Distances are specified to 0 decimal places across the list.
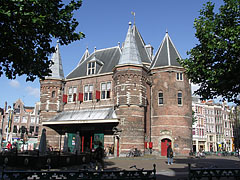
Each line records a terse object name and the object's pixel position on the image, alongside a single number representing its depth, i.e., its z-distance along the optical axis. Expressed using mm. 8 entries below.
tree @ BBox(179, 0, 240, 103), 12031
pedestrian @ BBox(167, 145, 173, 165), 17388
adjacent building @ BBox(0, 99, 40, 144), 57562
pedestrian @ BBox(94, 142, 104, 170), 12315
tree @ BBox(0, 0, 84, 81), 8227
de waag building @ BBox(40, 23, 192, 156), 25281
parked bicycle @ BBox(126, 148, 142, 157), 23406
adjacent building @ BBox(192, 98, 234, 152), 55906
